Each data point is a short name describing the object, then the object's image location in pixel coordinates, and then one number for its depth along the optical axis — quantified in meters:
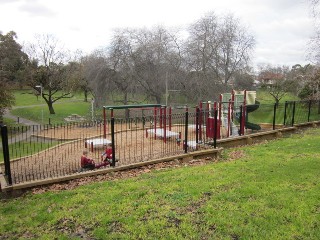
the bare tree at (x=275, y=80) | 37.83
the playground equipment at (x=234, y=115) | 11.51
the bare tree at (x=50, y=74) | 33.53
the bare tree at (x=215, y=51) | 29.08
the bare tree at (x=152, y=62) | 27.00
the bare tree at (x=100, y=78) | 27.23
